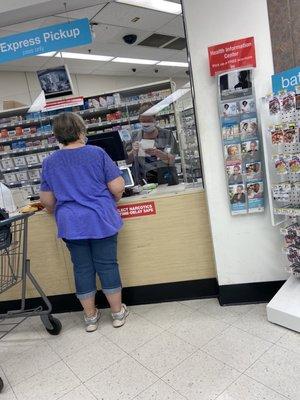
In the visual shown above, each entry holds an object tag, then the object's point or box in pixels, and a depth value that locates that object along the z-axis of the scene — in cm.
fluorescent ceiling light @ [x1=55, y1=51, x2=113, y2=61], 664
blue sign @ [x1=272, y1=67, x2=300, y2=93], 207
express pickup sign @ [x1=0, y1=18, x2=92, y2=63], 314
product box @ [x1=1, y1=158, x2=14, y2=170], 620
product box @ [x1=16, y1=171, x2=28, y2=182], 620
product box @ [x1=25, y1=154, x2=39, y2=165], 608
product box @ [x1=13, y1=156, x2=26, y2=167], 613
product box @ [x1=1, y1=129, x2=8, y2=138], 604
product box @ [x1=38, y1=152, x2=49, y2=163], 606
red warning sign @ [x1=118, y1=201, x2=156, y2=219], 269
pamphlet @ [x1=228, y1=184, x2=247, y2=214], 239
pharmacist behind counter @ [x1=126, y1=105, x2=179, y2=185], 324
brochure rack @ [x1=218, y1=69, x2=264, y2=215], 223
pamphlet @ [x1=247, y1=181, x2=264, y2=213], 237
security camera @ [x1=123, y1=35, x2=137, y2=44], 619
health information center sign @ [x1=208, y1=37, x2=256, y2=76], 221
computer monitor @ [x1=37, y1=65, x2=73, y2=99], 363
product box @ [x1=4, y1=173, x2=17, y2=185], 626
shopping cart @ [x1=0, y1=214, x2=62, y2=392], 218
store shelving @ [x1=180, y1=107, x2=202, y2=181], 268
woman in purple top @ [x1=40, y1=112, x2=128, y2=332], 231
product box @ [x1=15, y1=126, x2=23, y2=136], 596
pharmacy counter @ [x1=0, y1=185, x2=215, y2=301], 268
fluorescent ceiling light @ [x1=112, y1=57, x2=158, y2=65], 783
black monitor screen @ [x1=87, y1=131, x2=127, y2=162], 283
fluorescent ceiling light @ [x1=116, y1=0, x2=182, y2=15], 486
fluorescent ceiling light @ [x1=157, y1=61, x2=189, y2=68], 891
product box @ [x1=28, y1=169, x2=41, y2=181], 616
